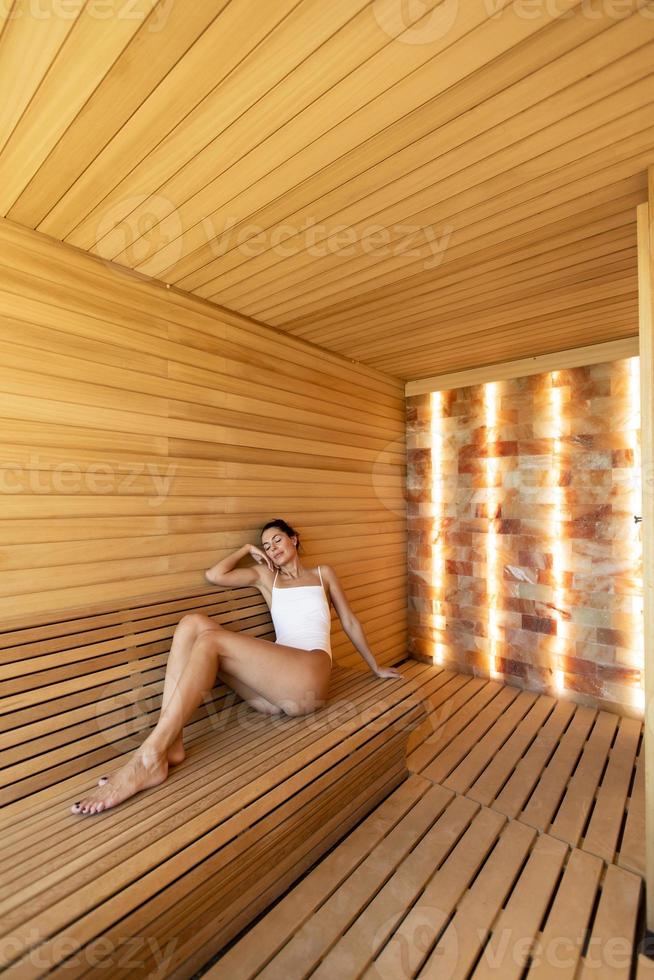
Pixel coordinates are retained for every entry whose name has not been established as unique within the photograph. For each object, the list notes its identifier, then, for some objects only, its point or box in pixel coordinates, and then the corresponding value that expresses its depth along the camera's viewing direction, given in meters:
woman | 1.65
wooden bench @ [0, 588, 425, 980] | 1.14
